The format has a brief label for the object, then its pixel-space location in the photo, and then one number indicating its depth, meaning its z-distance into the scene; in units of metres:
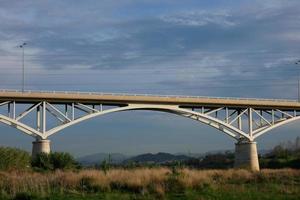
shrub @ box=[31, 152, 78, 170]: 35.50
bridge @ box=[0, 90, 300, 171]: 51.34
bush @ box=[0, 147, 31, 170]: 28.28
